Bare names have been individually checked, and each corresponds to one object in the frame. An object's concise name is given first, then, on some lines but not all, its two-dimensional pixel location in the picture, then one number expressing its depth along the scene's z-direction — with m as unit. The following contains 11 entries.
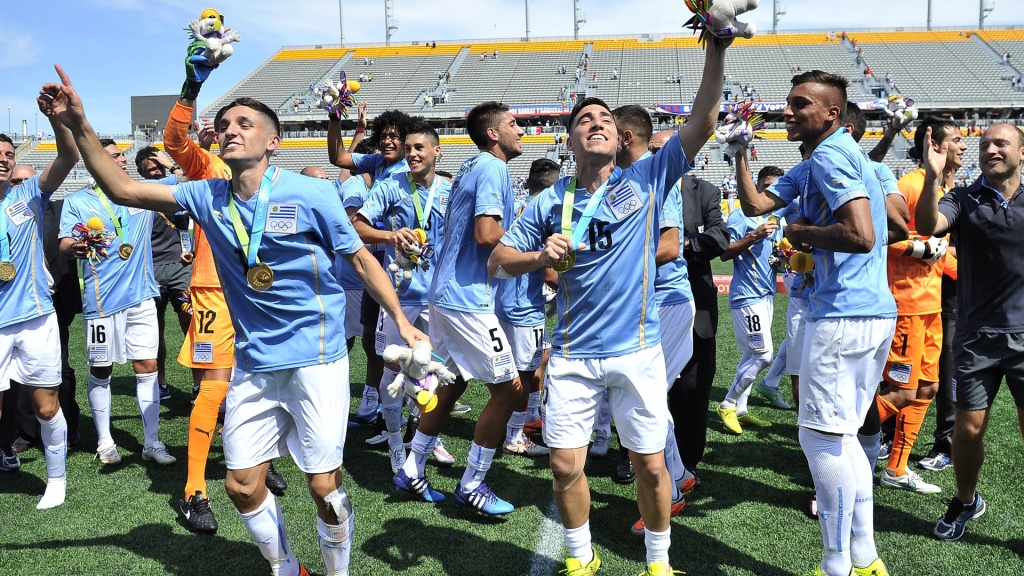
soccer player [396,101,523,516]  4.62
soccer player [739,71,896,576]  3.46
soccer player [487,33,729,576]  3.49
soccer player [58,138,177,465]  5.80
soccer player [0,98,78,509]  4.70
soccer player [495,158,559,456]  5.59
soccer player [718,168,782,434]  6.77
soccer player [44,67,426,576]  3.34
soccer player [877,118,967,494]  5.07
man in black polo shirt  4.09
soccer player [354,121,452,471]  5.59
